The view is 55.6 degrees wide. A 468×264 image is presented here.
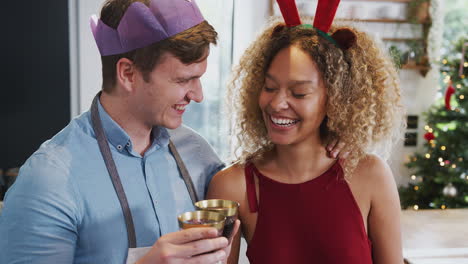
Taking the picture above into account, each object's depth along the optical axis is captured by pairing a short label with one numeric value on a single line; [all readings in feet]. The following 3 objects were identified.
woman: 5.12
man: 4.21
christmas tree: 17.06
